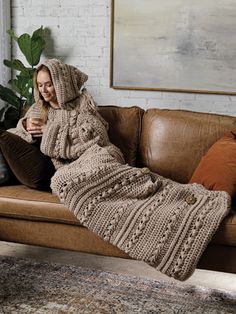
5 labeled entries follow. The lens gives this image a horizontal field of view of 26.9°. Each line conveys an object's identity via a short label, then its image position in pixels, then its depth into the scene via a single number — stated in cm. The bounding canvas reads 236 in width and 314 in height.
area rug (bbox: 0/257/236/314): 235
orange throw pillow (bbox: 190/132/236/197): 247
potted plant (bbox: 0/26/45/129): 386
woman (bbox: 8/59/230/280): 219
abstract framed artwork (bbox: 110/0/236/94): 367
